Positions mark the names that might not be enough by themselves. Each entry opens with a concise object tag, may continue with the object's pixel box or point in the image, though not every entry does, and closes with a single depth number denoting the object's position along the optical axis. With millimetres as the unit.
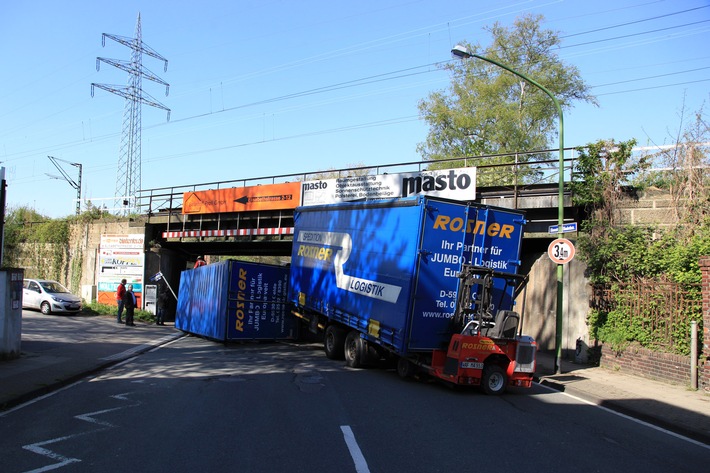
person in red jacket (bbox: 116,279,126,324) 22953
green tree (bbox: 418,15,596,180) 33531
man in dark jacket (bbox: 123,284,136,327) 22453
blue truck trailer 10125
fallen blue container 16828
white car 23984
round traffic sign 12562
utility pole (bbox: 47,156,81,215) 39625
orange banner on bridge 23266
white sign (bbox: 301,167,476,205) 18094
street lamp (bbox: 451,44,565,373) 12664
